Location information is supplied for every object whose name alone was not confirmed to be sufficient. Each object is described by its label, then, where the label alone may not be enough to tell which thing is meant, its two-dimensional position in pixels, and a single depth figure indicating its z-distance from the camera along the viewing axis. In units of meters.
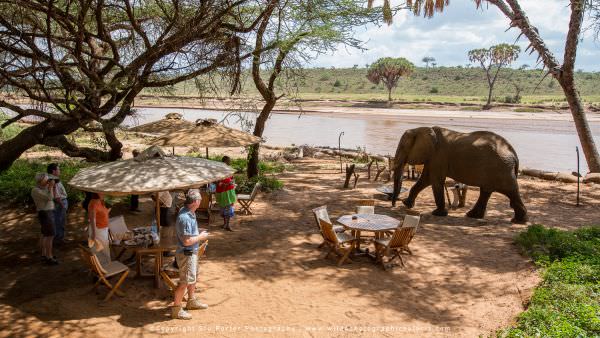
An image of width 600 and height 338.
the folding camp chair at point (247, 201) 11.34
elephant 11.08
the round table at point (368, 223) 8.32
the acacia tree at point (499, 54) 59.50
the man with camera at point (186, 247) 5.96
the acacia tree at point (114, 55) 8.05
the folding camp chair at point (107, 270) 6.38
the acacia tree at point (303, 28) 11.05
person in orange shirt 6.66
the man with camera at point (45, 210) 7.67
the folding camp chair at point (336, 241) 8.23
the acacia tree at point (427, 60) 135.50
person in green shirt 9.82
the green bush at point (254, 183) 13.41
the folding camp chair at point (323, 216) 8.94
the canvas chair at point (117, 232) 7.50
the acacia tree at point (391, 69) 66.75
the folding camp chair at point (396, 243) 7.96
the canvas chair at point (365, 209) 9.74
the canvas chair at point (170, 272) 6.38
